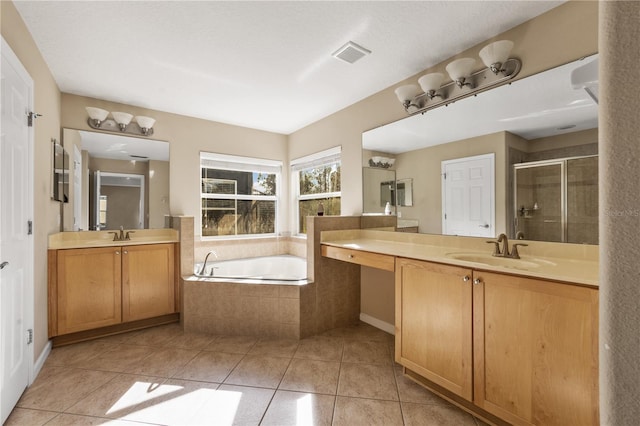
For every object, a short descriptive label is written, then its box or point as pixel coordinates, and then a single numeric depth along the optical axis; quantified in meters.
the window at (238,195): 3.78
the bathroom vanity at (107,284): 2.47
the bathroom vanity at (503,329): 1.21
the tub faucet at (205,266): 3.14
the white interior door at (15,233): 1.55
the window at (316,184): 3.66
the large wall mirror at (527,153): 1.66
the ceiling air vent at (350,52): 2.09
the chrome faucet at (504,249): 1.80
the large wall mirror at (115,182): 2.87
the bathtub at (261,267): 3.48
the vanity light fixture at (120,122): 2.94
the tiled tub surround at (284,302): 2.61
